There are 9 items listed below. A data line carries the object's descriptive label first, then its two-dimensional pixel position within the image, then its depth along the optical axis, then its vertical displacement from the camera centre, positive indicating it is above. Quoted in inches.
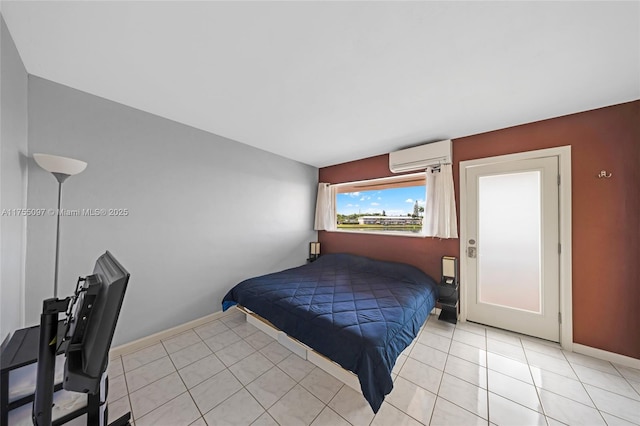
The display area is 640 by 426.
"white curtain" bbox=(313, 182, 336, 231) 159.2 +5.9
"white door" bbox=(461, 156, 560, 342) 87.7 -12.5
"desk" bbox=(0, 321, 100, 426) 37.9 -31.0
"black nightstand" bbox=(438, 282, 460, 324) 103.2 -41.6
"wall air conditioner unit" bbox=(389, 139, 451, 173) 106.4 +32.6
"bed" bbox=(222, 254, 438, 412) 56.7 -33.7
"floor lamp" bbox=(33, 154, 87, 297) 57.0 +12.8
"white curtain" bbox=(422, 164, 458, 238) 106.5 +6.3
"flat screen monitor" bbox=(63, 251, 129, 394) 27.3 -15.9
